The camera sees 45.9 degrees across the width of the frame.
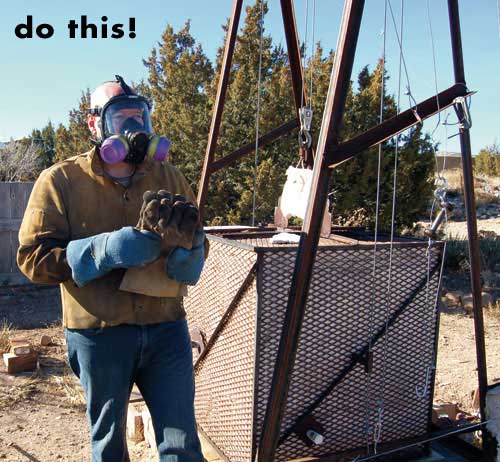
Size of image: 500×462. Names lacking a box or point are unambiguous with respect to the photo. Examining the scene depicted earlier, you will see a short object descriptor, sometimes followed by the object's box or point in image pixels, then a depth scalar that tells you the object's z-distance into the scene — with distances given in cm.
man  203
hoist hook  330
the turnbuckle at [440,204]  276
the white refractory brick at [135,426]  355
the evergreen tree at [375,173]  916
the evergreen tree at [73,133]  1452
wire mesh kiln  259
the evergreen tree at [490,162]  2934
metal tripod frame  234
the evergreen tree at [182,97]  1041
